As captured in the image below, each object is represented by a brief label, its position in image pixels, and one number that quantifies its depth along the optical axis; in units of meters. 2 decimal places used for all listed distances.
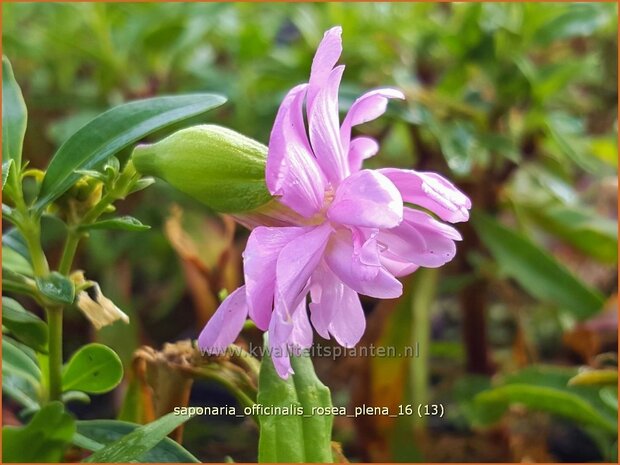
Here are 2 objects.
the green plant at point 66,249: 0.10
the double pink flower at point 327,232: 0.09
